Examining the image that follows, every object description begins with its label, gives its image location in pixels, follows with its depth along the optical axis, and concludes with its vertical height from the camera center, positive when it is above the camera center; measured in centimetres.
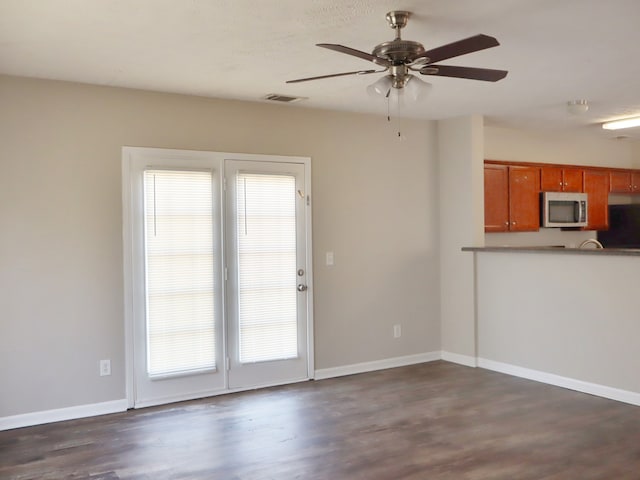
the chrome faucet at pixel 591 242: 685 -17
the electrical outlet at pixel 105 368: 419 -101
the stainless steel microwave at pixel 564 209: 641 +24
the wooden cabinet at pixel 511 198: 604 +36
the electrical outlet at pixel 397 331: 555 -100
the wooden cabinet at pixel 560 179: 648 +61
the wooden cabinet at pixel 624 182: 707 +62
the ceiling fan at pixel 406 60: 260 +84
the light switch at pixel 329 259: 519 -25
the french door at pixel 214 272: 432 -32
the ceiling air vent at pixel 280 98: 457 +114
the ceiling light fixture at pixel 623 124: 588 +114
